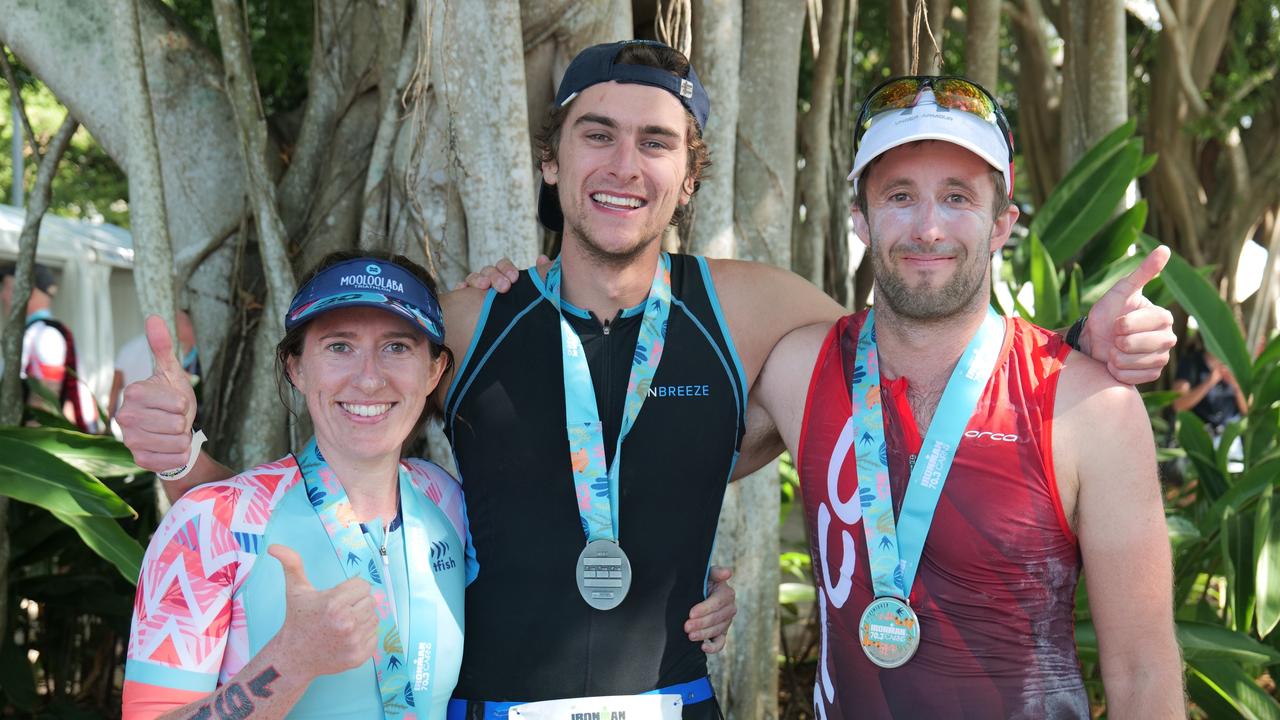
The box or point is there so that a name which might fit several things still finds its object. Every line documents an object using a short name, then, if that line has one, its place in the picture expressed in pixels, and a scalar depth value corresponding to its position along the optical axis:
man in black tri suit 2.22
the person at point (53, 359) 5.90
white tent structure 9.21
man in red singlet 1.94
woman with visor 1.70
